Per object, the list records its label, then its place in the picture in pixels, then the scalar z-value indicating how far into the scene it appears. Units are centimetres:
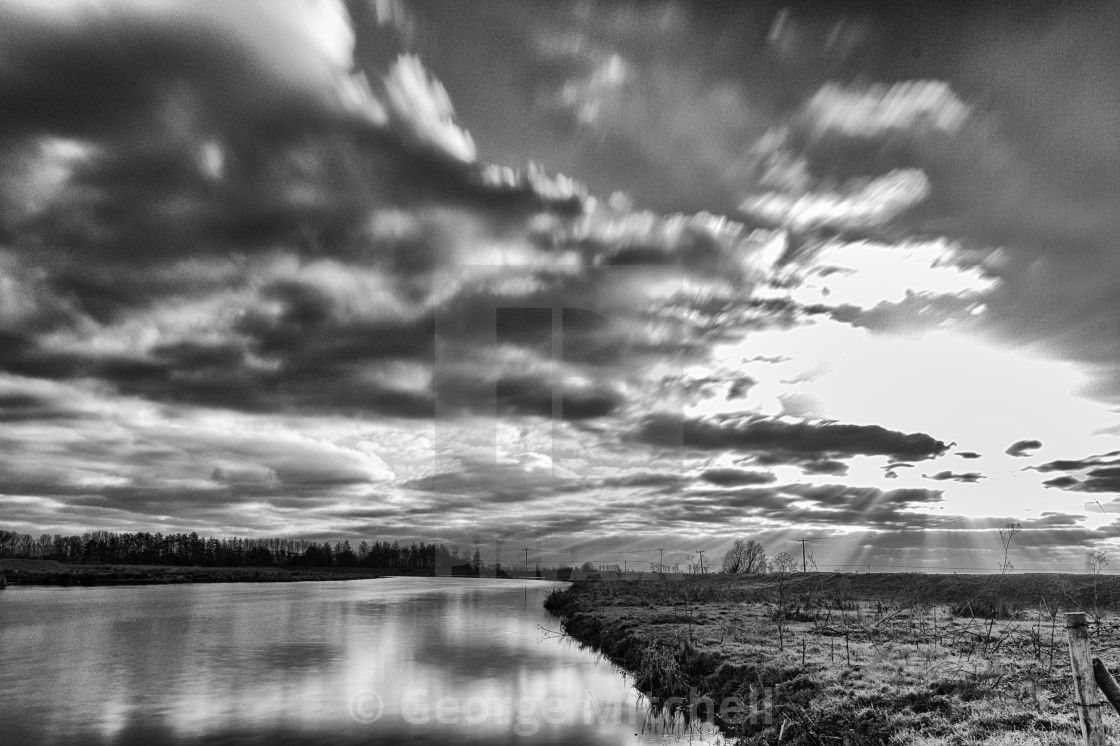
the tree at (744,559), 14888
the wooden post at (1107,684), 963
